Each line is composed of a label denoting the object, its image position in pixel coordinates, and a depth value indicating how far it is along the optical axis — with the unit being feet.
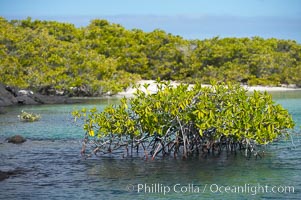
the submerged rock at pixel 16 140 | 82.23
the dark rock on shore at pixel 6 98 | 156.15
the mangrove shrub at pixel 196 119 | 61.72
